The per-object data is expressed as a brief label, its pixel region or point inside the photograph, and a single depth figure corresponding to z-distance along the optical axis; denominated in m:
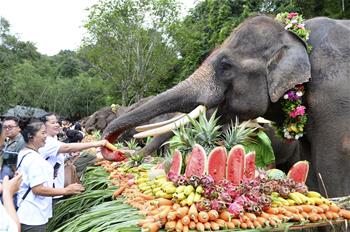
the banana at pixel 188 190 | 3.42
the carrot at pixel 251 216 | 3.25
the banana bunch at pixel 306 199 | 3.53
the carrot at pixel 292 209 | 3.39
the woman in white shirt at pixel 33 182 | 4.52
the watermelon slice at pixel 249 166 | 3.95
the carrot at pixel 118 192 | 4.81
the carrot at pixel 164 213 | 3.19
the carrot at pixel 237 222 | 3.22
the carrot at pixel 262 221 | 3.23
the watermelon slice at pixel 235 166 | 3.81
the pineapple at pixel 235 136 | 4.25
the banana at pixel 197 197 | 3.34
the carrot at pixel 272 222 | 3.24
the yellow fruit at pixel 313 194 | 3.67
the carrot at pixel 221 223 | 3.20
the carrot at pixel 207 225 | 3.17
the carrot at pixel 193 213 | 3.21
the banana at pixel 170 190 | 3.54
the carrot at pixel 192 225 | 3.17
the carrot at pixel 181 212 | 3.21
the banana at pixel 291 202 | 3.51
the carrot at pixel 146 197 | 3.86
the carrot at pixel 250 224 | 3.21
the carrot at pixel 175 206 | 3.31
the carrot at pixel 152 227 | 3.13
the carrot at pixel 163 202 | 3.42
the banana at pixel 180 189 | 3.46
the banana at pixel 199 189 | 3.41
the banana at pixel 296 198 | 3.54
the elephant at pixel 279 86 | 4.25
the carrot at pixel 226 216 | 3.23
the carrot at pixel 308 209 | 3.42
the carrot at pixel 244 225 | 3.20
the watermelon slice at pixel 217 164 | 3.79
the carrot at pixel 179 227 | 3.15
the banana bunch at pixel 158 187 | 3.56
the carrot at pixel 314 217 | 3.37
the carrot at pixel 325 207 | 3.45
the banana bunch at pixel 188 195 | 3.34
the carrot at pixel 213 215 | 3.21
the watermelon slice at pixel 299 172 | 4.17
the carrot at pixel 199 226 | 3.13
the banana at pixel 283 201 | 3.48
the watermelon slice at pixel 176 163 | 3.96
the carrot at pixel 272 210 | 3.35
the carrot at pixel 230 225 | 3.18
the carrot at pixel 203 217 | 3.18
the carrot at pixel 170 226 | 3.15
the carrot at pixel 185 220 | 3.17
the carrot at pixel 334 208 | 3.48
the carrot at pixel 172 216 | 3.18
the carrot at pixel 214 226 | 3.16
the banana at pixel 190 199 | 3.33
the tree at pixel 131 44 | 28.73
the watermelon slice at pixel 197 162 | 3.78
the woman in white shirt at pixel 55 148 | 5.70
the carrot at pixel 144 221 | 3.25
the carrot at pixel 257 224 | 3.20
